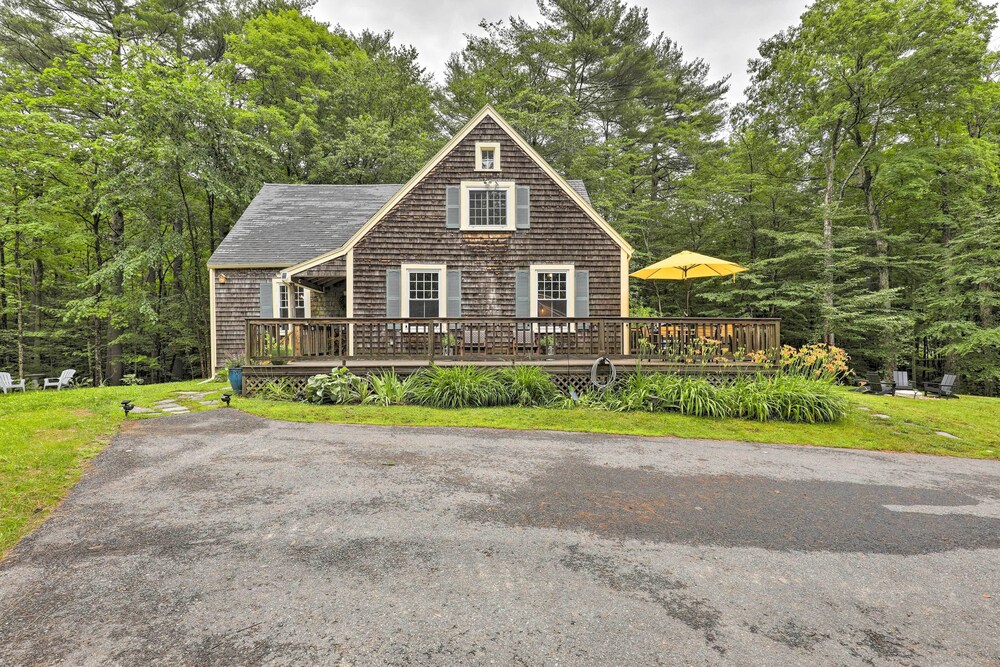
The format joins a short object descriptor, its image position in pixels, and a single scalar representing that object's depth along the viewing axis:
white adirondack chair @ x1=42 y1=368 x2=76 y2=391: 15.46
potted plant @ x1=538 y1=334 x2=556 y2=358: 9.47
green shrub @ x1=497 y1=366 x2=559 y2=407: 8.56
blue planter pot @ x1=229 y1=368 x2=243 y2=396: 9.24
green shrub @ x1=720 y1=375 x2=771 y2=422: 7.45
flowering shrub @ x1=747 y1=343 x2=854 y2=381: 8.10
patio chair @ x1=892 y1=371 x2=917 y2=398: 12.36
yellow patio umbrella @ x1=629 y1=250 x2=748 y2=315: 9.82
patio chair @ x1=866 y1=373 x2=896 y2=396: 11.92
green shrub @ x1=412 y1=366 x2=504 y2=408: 8.33
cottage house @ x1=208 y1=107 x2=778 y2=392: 12.00
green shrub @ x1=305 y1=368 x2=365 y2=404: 8.51
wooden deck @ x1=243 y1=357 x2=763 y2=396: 9.08
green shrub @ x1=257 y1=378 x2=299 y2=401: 8.88
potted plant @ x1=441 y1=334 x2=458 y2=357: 9.69
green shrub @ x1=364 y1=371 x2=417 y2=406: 8.48
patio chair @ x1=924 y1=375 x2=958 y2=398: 11.06
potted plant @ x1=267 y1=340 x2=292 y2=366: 9.28
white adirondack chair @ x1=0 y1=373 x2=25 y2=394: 13.79
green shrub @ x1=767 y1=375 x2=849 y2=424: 7.43
